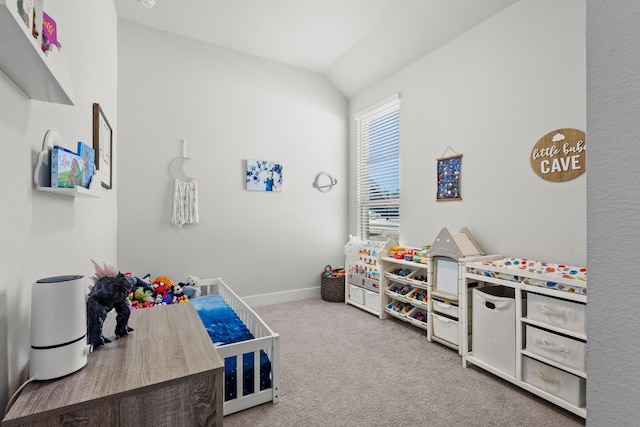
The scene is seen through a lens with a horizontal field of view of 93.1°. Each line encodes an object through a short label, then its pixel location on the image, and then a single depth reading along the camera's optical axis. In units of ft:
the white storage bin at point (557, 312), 5.27
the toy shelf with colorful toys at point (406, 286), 8.90
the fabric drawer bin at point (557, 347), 5.23
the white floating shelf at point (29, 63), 1.84
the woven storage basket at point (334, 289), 12.09
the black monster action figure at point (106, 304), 3.13
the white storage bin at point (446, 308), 7.66
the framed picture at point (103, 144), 5.61
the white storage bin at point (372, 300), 10.31
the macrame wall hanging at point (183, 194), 10.21
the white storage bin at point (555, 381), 5.23
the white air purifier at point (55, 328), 2.48
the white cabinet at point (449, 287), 7.34
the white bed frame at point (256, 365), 5.51
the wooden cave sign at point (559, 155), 6.29
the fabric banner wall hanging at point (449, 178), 8.91
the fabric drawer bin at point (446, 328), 7.64
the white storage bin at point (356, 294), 11.10
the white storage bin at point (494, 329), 6.19
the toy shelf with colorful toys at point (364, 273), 10.36
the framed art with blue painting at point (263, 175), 11.51
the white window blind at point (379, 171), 11.44
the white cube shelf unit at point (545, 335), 5.25
